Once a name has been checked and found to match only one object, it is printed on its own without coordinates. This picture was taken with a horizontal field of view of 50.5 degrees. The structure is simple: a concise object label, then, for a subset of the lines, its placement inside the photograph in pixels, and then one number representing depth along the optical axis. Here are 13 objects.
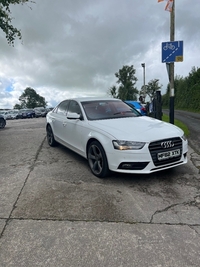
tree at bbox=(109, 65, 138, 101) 55.10
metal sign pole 7.39
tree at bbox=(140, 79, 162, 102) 54.89
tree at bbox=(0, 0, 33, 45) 8.02
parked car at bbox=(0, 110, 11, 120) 36.68
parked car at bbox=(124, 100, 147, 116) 11.15
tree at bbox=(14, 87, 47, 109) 101.81
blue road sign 7.07
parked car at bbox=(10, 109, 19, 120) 35.60
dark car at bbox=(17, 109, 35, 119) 34.16
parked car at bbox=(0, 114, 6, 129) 13.21
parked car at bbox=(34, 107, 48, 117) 34.26
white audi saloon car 3.59
